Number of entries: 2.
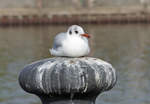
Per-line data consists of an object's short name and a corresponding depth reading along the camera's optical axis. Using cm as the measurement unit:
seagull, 840
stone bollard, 755
